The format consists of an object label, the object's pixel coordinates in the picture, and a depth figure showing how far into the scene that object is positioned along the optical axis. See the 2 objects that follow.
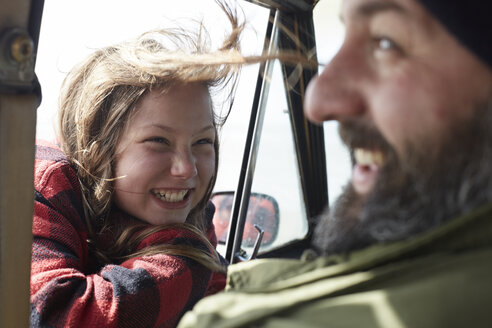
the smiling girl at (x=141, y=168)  1.26
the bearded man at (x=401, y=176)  0.55
